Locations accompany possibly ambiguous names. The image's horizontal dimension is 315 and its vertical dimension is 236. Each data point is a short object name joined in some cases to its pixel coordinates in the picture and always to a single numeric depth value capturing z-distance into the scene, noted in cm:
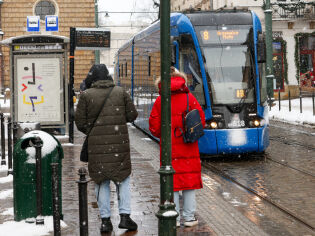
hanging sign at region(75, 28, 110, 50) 1675
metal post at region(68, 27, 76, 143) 1409
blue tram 1193
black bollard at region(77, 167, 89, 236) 515
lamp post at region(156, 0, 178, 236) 518
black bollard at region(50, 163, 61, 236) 571
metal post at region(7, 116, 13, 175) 1028
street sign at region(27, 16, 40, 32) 2765
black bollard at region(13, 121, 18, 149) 1008
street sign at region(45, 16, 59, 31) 2430
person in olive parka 636
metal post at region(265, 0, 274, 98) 2622
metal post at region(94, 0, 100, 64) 3706
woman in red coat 656
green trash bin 677
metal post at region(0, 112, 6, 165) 1132
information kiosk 1323
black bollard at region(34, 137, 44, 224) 655
